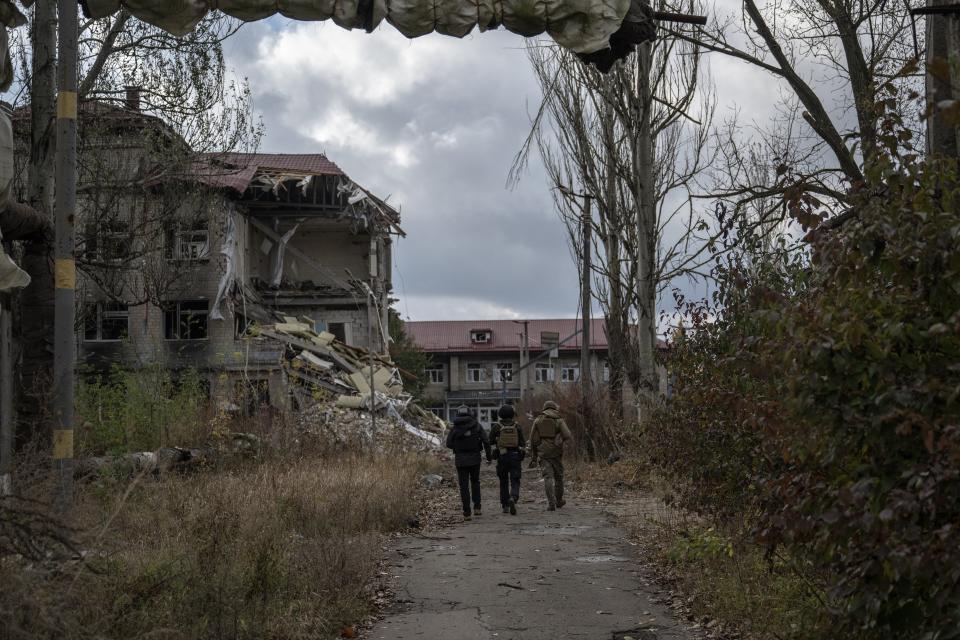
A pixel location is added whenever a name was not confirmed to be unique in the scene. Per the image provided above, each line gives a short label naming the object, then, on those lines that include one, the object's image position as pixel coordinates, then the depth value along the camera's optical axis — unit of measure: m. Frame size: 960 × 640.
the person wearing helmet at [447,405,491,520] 16.45
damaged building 36.50
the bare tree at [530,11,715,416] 22.09
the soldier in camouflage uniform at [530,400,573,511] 17.66
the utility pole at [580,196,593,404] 29.58
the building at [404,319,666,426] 75.62
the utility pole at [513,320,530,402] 63.58
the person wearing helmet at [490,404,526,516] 17.28
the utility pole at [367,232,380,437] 42.16
